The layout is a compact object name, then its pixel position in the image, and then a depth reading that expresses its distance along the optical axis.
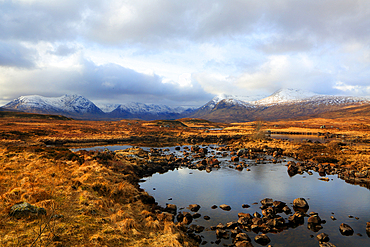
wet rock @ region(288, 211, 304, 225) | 18.23
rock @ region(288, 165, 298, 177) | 34.00
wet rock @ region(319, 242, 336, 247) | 14.64
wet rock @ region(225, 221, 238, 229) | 17.16
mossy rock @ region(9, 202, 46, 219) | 11.58
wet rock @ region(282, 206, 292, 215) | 20.02
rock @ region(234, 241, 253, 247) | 14.62
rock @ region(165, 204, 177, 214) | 19.97
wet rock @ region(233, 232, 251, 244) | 15.27
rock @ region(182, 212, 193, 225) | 17.83
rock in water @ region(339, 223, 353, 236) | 16.53
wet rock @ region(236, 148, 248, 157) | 50.03
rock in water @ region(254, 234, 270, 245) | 15.16
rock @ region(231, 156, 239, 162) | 43.17
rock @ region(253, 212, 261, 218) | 18.84
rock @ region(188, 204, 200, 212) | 20.46
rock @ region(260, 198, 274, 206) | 21.45
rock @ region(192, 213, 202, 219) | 18.97
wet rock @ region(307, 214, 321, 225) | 17.97
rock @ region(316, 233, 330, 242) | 15.59
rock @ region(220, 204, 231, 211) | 20.65
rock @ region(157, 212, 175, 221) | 17.07
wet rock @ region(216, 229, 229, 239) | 15.92
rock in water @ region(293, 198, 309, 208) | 21.22
